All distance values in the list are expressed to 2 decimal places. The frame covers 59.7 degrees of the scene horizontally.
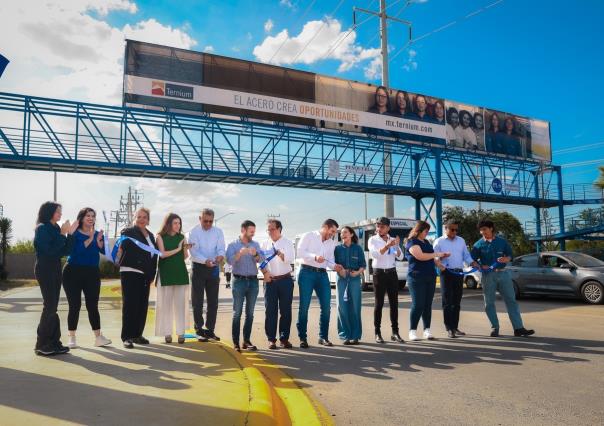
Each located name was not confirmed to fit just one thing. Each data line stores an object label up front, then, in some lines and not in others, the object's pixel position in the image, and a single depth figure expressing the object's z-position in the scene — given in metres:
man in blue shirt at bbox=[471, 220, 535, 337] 8.44
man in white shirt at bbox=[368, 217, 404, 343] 8.02
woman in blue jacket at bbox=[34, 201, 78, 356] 6.29
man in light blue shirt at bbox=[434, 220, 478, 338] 8.46
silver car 14.46
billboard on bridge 22.97
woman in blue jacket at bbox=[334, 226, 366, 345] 7.79
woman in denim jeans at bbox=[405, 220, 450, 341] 8.03
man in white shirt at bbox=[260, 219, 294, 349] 7.46
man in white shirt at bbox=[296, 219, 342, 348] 7.59
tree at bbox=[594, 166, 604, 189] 33.16
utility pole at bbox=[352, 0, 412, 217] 29.16
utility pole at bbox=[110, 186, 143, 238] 79.00
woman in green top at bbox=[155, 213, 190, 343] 7.39
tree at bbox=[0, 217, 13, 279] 35.84
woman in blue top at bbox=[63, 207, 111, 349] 6.81
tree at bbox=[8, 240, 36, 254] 60.99
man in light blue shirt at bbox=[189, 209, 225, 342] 7.65
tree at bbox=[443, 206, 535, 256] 36.66
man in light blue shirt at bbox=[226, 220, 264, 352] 7.25
